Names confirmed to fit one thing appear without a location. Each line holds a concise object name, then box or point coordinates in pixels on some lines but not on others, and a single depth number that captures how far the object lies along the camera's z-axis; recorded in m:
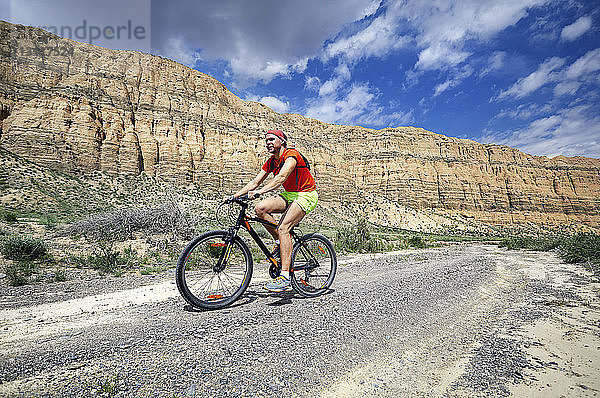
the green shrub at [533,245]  17.95
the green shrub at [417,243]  25.72
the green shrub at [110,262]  7.97
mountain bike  4.01
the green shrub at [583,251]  10.67
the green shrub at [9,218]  16.39
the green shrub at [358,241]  17.31
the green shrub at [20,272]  5.99
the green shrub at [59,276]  6.57
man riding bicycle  4.40
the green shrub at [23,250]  7.82
